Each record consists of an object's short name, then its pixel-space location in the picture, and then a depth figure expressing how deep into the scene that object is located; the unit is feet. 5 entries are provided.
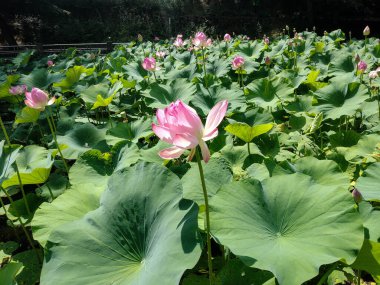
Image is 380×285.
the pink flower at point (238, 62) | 7.68
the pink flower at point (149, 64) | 8.09
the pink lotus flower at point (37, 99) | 5.19
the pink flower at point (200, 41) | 9.56
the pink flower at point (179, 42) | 12.41
